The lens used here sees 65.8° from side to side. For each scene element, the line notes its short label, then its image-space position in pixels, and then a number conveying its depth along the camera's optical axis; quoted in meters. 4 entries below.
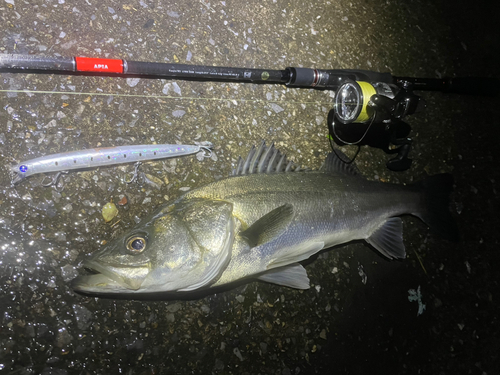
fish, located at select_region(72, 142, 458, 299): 0.33
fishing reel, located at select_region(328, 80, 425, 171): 0.42
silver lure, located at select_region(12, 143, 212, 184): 0.37
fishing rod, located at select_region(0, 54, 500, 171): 0.37
